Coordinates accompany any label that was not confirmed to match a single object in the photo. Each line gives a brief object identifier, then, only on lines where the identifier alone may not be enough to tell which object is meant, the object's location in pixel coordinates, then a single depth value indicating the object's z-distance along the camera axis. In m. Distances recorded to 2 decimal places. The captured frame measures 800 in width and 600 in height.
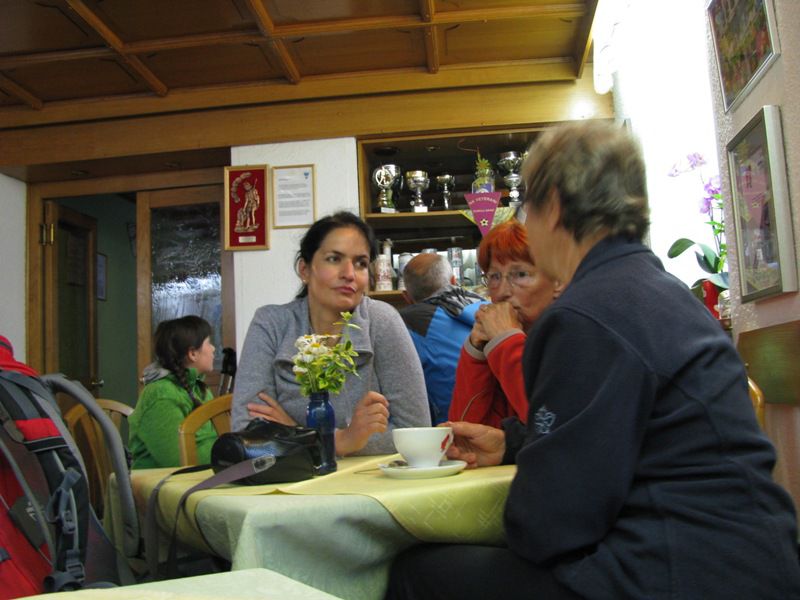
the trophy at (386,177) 4.62
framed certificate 4.42
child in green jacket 2.50
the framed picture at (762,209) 1.95
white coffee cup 1.21
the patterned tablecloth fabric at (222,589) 0.54
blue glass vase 1.38
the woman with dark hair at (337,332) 1.84
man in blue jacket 2.61
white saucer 1.16
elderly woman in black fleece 0.82
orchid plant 2.81
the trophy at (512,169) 4.47
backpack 1.18
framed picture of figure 4.42
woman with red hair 1.54
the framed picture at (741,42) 1.98
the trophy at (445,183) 4.68
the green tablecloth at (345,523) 0.92
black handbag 1.21
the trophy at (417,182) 4.62
